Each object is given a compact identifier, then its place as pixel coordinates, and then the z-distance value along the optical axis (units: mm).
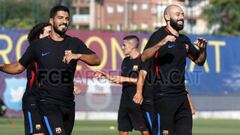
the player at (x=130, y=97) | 14508
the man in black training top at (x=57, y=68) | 9844
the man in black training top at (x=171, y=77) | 10609
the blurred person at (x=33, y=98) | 10821
